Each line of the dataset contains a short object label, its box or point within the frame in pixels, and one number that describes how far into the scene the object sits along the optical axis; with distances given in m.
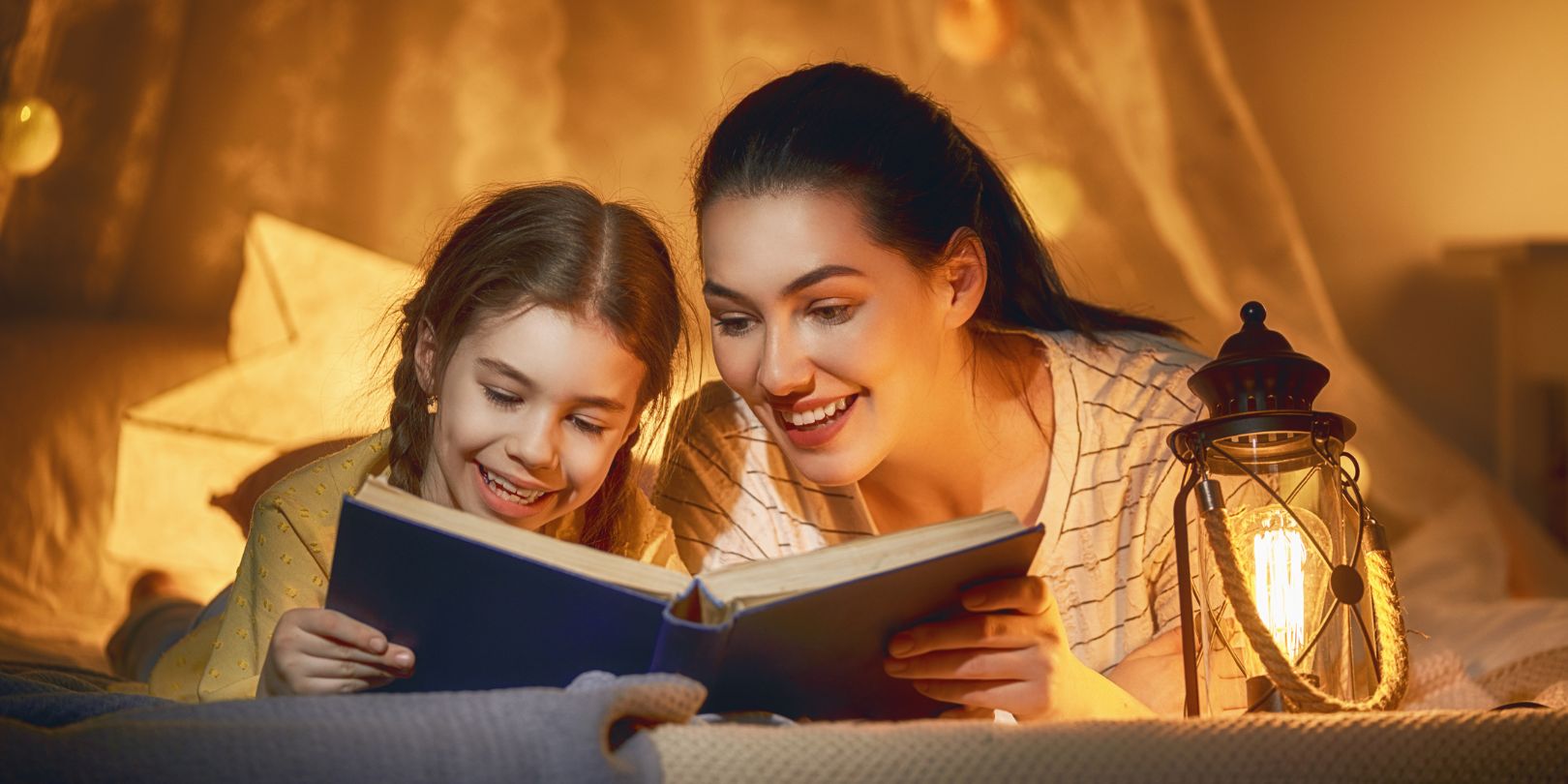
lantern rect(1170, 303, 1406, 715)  2.09
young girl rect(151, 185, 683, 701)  2.24
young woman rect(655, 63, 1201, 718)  2.26
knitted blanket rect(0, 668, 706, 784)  1.86
